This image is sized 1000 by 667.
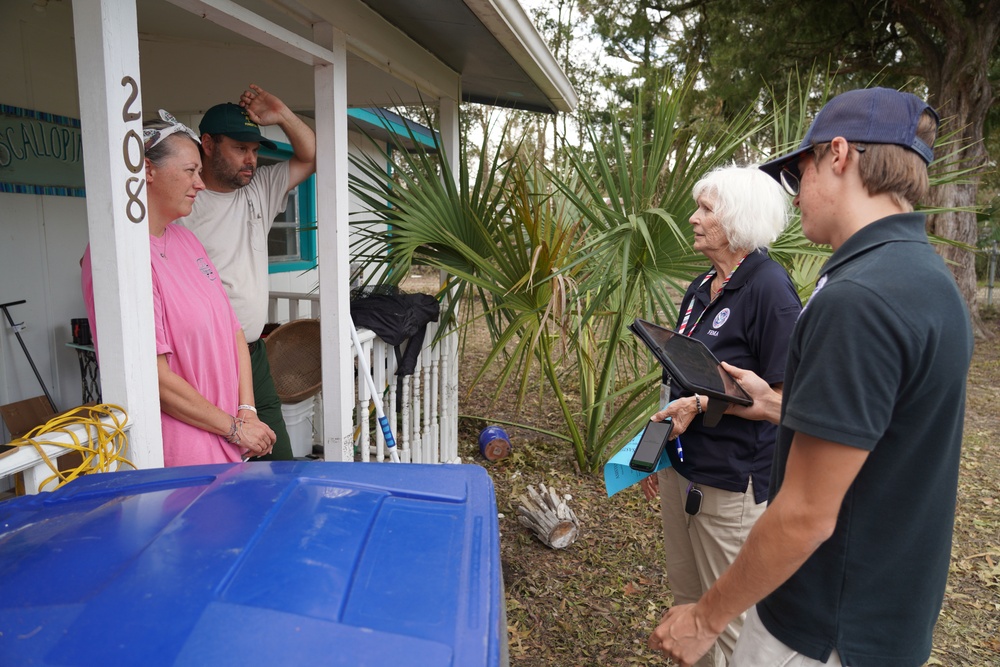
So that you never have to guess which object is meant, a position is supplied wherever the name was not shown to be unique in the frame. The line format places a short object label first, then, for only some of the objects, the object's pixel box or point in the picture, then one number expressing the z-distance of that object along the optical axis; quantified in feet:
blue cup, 17.63
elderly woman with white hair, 6.75
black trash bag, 12.39
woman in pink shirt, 7.13
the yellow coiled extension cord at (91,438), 5.42
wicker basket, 13.02
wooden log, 13.35
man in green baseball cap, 9.09
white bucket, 12.92
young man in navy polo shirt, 3.73
